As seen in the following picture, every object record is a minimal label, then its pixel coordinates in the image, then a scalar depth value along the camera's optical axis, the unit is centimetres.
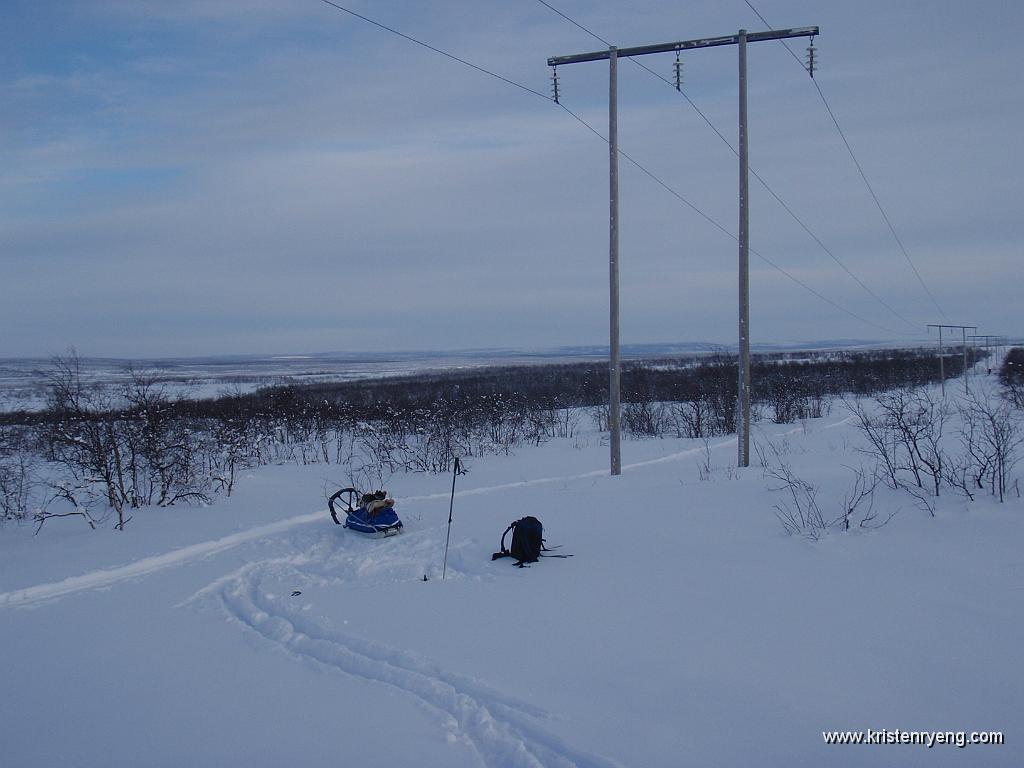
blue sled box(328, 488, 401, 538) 906
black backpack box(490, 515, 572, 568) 721
